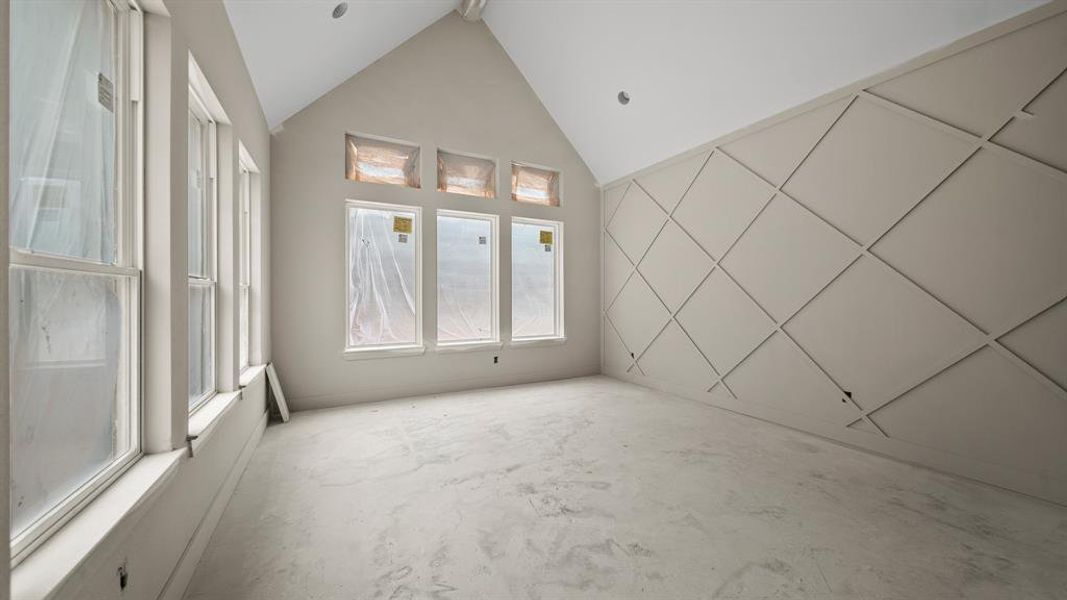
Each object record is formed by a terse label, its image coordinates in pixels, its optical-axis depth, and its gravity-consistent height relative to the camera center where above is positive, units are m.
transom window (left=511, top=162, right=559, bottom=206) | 4.89 +1.52
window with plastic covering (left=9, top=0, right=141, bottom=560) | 0.93 +0.15
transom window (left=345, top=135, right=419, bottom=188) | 4.03 +1.52
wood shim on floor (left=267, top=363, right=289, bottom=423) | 3.37 -0.73
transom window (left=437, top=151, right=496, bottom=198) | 4.45 +1.51
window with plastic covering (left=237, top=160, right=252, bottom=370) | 2.99 +0.31
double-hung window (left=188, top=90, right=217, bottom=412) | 1.97 +0.29
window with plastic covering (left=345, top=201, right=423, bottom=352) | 4.04 +0.31
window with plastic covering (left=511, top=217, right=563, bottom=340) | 4.95 +0.33
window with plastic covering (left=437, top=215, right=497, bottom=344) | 4.47 +0.29
